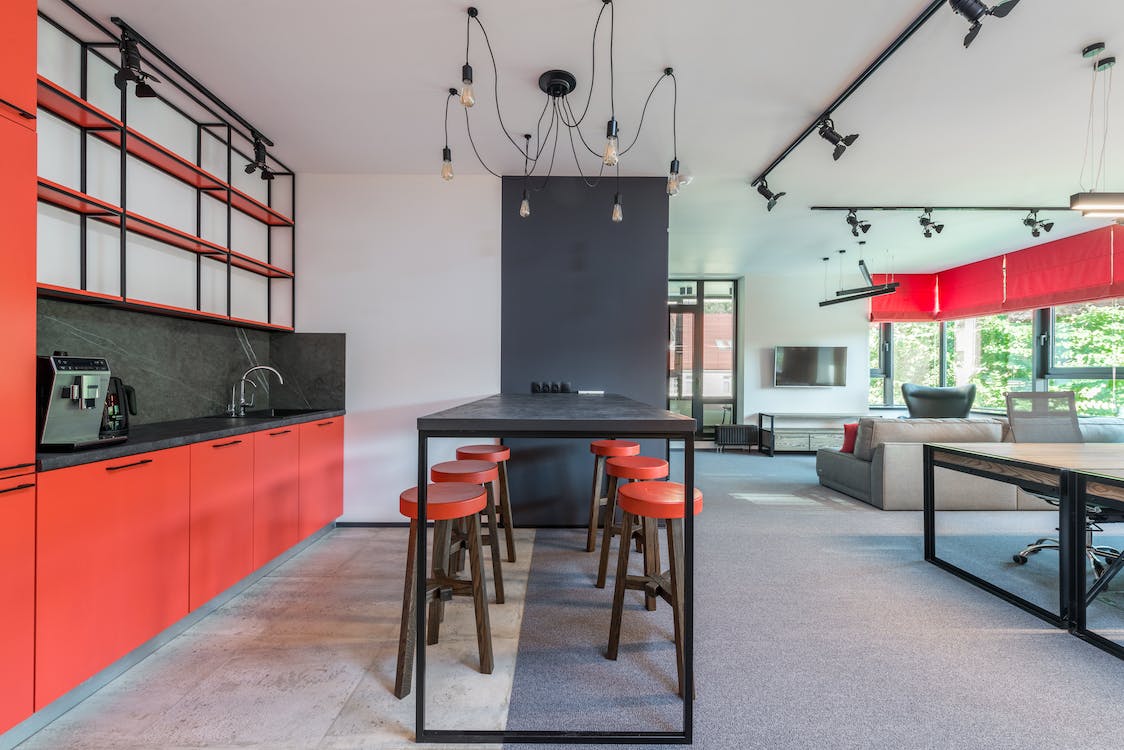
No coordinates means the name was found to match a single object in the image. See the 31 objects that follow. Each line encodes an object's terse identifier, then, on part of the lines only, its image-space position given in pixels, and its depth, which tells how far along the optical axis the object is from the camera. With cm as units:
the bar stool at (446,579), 165
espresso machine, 154
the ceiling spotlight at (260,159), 287
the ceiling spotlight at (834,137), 266
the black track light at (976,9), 174
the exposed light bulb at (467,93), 182
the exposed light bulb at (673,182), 238
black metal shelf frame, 206
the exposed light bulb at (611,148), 196
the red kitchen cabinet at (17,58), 139
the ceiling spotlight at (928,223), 435
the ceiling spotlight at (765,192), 357
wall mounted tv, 730
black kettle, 178
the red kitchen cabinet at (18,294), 137
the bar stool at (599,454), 267
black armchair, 570
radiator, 723
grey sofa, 398
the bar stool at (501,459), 261
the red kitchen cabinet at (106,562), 147
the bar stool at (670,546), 165
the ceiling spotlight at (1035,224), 436
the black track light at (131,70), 196
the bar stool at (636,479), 205
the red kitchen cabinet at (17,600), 135
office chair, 325
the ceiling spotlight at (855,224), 445
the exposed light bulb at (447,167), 235
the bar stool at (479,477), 217
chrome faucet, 296
